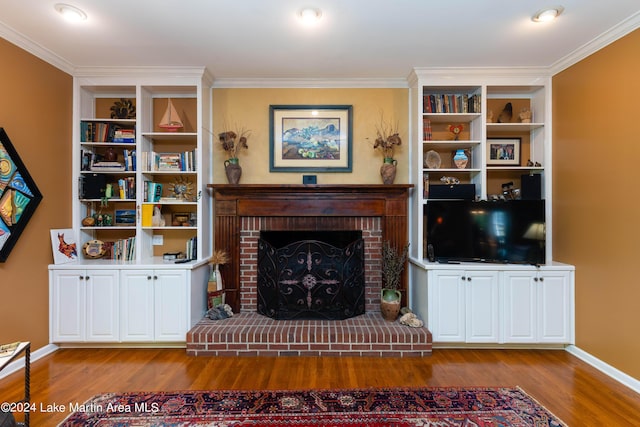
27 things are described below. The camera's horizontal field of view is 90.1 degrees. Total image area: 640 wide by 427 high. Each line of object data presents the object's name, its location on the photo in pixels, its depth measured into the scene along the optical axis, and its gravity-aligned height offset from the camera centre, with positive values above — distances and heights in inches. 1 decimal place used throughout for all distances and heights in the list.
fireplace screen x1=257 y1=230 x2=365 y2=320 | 129.6 -27.0
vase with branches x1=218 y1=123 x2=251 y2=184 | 133.6 +27.6
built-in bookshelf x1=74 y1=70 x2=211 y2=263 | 128.0 +19.8
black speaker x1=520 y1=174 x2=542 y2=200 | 125.6 +11.2
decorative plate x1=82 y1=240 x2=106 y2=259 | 127.6 -14.1
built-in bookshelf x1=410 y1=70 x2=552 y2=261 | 127.5 +34.2
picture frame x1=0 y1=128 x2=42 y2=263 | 98.0 +5.6
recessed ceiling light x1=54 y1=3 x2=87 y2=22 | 86.7 +56.3
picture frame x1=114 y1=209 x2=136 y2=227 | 133.0 -1.3
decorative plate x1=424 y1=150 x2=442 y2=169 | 135.5 +23.4
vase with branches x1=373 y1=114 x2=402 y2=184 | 132.9 +29.8
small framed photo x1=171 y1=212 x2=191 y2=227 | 135.3 -2.1
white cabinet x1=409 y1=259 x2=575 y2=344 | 116.1 -32.4
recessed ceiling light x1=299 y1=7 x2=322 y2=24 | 87.8 +56.3
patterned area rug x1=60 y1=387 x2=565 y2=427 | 77.5 -50.0
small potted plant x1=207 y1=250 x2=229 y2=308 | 131.7 -28.3
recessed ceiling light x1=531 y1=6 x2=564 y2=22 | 88.0 +56.7
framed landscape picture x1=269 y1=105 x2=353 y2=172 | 139.2 +33.4
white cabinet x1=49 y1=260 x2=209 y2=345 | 116.0 -32.7
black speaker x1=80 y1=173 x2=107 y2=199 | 128.2 +11.1
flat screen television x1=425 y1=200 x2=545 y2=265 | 116.9 -5.9
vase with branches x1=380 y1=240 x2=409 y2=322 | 126.1 -26.0
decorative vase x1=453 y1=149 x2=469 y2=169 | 131.0 +23.0
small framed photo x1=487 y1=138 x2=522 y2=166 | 134.4 +26.7
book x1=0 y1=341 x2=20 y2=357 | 70.7 -31.2
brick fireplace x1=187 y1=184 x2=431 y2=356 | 132.0 -2.7
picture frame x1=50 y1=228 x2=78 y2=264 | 116.4 -11.9
